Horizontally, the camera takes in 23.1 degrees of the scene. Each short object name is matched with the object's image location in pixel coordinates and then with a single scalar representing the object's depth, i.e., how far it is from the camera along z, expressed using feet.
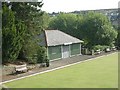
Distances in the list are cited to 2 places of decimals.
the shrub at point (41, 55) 115.44
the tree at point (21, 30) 99.86
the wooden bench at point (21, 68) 89.25
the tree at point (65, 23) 220.49
